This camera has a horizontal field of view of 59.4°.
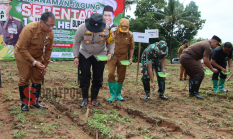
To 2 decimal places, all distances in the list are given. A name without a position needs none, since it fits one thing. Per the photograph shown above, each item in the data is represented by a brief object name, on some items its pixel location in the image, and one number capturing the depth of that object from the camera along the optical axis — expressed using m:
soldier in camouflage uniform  4.38
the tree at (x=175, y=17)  24.94
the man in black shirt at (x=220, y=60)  5.53
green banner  9.72
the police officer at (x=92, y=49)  3.56
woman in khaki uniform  4.45
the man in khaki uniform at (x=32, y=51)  3.26
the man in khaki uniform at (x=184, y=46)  8.28
